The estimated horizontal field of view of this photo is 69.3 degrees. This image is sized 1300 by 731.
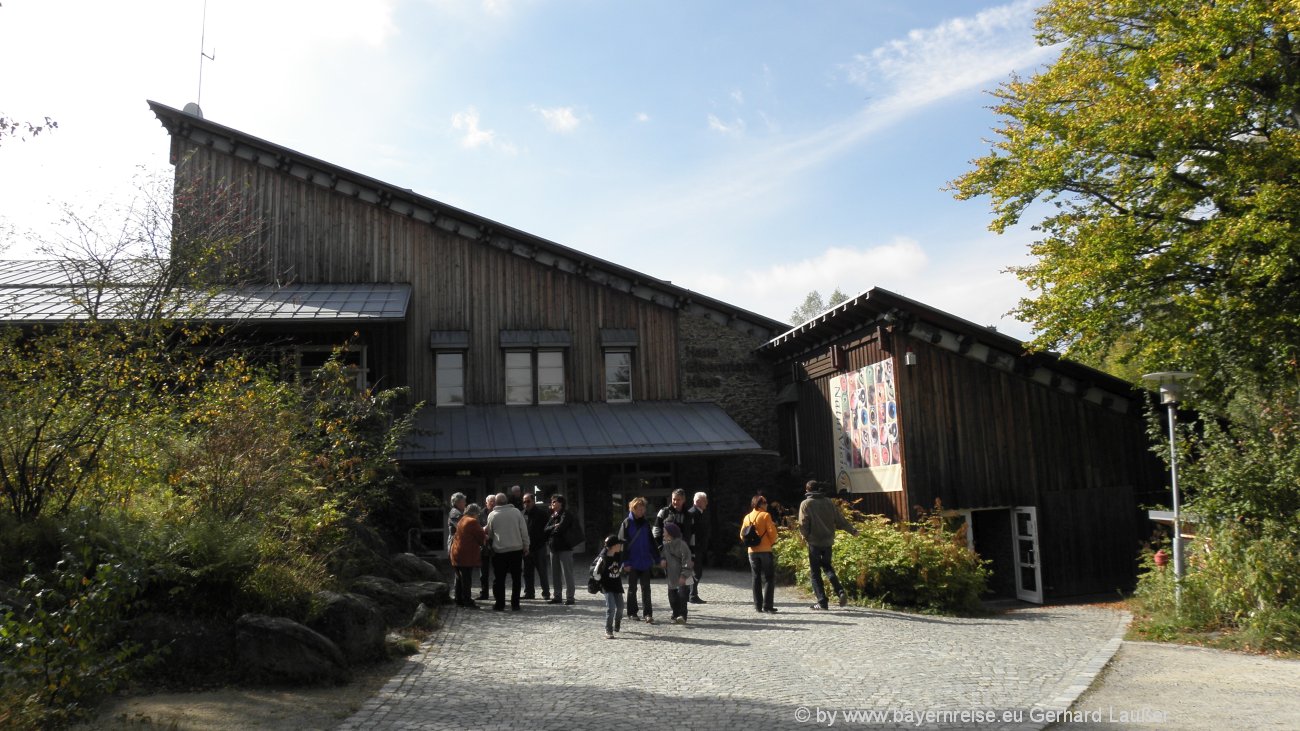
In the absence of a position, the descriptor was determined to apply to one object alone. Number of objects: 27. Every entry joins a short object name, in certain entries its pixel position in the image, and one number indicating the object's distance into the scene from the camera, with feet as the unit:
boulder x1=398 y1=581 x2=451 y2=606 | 38.17
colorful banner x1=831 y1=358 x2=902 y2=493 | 53.78
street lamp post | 37.91
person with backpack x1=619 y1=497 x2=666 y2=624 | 36.29
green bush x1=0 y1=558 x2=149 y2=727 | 19.76
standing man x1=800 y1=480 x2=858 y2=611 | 41.09
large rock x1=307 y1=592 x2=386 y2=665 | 28.12
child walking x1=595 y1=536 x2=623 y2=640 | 33.96
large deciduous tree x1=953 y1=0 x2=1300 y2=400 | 43.93
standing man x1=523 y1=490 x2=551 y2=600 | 43.83
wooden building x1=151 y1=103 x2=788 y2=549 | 69.05
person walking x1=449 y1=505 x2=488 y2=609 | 41.09
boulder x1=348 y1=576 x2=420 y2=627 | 35.22
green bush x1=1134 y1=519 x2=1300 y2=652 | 31.50
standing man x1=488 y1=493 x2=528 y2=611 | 40.86
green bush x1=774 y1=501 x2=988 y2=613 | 42.47
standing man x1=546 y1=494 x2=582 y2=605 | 41.86
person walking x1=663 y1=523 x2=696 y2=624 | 37.01
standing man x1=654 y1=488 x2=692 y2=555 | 41.68
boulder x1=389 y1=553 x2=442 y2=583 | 42.47
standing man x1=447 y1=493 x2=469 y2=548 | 45.34
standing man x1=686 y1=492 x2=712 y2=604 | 43.55
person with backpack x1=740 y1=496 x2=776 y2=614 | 40.45
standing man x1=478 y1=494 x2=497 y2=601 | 44.16
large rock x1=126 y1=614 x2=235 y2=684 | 25.29
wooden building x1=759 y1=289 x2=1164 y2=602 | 52.75
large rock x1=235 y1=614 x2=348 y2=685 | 25.41
